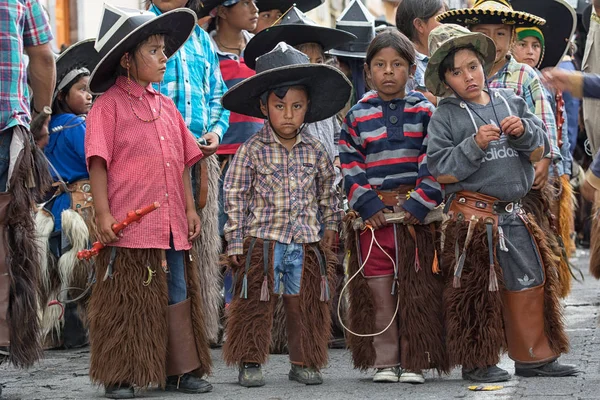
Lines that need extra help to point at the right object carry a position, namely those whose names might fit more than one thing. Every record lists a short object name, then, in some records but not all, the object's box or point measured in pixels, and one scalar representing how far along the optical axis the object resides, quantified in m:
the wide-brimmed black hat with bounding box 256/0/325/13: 17.33
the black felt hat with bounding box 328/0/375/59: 17.02
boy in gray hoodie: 11.91
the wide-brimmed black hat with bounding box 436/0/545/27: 13.36
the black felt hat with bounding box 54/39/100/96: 16.57
